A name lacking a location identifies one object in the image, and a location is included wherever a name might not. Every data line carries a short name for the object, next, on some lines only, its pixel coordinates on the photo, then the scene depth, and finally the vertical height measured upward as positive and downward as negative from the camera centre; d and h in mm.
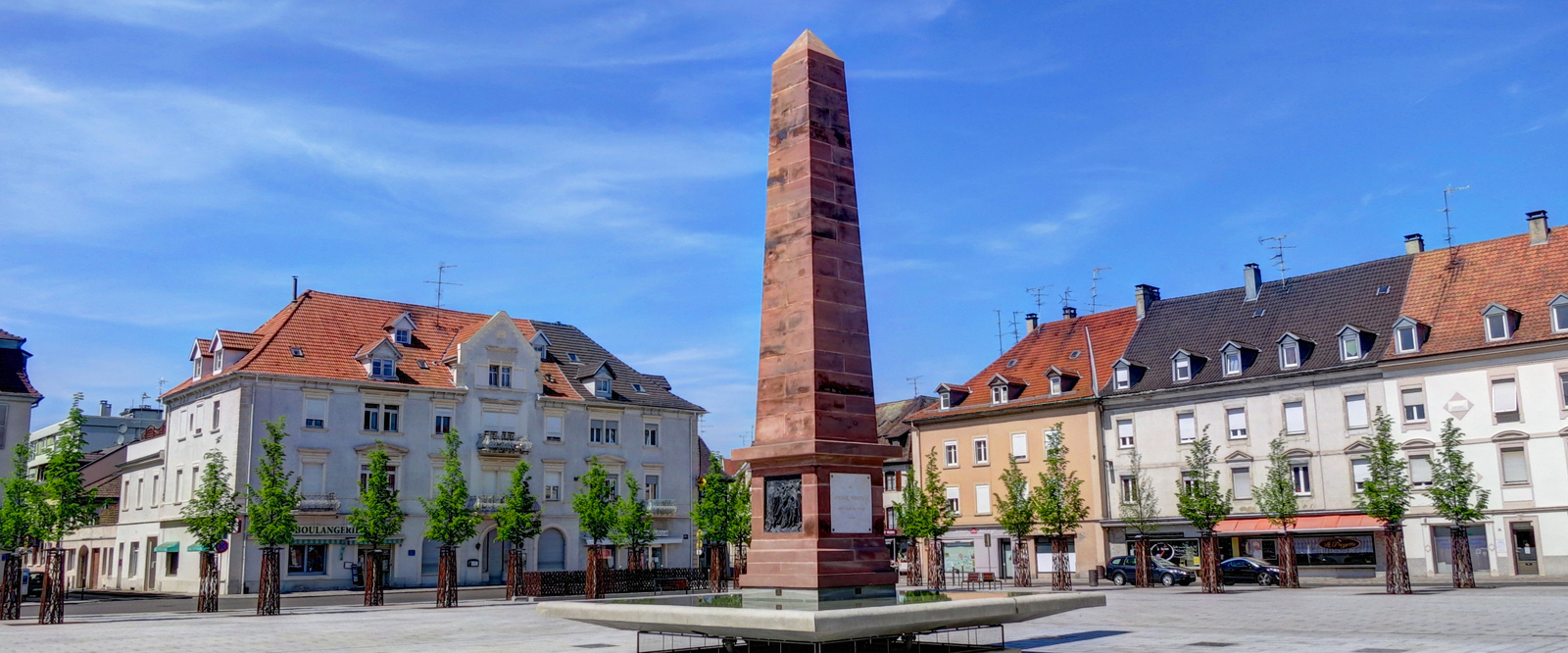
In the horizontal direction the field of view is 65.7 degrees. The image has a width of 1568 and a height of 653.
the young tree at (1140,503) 51600 +746
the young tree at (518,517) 46438 +603
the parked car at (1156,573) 45719 -2012
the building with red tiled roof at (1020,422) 56844 +4941
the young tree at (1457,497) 37406 +527
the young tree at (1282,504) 41688 +501
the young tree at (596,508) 48500 +919
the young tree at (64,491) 33812 +1424
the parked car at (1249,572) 43281 -1938
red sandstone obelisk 18234 +2312
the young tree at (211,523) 34875 +478
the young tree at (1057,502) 45469 +771
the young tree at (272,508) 36562 +893
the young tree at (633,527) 49062 +152
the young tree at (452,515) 40594 +638
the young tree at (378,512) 40844 +793
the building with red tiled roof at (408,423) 50719 +5054
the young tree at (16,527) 32031 +450
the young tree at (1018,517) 43969 +214
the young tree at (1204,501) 39219 +624
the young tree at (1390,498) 35281 +515
